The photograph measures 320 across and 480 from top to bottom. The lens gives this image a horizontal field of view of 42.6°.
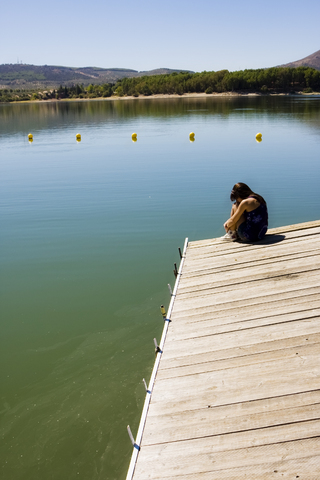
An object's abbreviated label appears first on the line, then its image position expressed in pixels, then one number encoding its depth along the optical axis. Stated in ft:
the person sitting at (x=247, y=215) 21.11
